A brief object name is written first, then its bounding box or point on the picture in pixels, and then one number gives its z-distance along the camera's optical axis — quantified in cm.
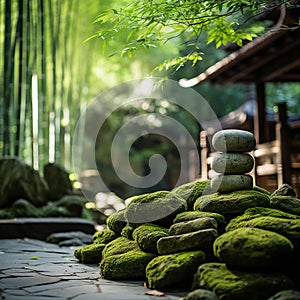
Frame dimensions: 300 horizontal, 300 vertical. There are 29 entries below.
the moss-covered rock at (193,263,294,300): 319
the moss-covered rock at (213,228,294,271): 333
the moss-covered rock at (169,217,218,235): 402
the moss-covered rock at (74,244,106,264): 513
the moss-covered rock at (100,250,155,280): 414
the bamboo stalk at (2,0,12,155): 831
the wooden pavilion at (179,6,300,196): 675
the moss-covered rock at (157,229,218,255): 386
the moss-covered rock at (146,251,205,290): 366
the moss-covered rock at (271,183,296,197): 468
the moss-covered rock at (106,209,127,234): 510
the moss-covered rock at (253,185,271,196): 482
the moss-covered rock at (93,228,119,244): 527
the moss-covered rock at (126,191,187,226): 462
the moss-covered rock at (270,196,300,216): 427
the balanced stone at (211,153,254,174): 468
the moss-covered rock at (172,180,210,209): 494
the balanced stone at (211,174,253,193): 463
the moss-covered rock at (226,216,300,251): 362
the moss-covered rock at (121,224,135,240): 482
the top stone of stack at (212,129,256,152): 468
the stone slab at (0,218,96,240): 746
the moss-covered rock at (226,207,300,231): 404
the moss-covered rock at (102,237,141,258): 450
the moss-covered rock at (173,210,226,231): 422
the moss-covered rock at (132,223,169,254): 424
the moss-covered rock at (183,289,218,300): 303
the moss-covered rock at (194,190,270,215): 432
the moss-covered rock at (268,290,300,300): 293
